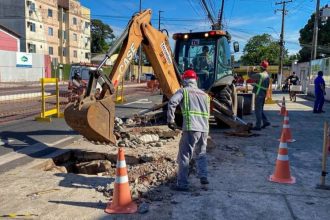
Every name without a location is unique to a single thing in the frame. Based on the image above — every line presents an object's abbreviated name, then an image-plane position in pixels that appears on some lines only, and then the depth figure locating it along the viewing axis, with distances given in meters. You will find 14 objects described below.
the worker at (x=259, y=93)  12.33
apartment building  59.91
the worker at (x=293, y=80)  29.96
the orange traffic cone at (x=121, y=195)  5.14
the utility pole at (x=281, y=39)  50.28
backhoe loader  7.31
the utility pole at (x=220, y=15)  39.06
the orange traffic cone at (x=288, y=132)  9.47
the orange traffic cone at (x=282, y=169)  6.71
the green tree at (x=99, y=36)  105.75
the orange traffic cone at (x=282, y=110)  16.78
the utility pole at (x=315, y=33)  37.13
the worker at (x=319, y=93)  18.12
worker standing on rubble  6.10
